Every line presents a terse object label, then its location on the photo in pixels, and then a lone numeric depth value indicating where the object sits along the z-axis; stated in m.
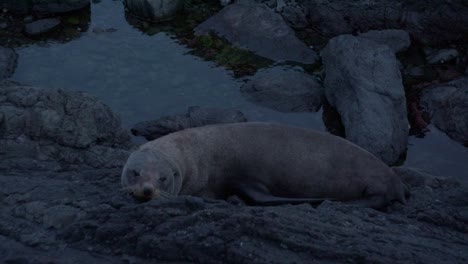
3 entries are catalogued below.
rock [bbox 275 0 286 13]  13.45
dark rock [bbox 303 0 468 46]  12.41
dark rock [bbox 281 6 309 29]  13.23
